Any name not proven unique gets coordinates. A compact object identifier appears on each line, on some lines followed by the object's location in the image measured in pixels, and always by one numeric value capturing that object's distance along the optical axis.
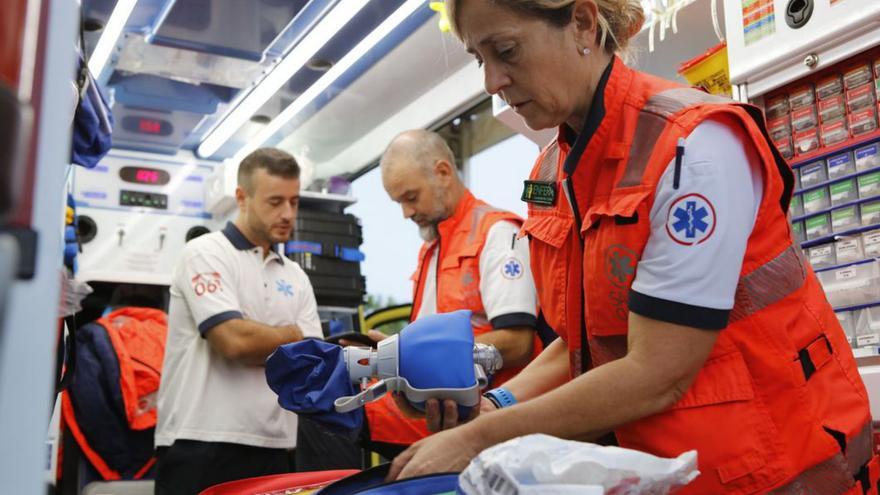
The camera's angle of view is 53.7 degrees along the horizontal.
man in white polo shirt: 2.79
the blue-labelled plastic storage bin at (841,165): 2.06
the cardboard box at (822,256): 2.07
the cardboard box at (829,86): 2.10
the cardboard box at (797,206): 2.18
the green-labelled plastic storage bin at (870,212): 1.98
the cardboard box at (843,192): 2.04
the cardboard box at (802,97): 2.17
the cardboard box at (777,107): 2.24
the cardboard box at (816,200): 2.11
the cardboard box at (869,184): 1.99
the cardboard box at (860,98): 2.02
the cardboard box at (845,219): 2.03
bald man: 2.59
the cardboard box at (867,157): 2.00
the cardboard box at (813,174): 2.13
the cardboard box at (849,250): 2.01
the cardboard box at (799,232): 2.16
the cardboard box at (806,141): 2.15
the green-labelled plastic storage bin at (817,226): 2.10
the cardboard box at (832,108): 2.08
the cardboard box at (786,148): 2.21
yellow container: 2.33
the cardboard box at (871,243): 1.98
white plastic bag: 0.78
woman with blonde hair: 1.16
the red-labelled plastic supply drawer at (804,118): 2.16
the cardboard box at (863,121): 2.02
